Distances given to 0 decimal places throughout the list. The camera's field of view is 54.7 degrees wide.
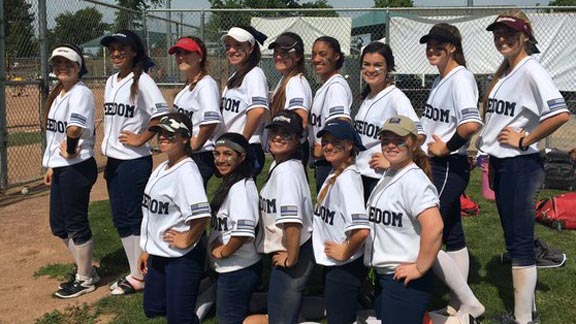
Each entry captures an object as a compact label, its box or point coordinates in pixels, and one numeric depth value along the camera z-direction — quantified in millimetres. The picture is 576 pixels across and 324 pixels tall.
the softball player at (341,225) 3123
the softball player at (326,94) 4035
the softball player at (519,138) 3396
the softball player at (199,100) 4121
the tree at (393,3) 51594
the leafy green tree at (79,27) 9242
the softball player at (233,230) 3473
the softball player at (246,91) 4113
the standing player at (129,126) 4223
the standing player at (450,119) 3561
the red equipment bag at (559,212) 5996
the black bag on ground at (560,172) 7766
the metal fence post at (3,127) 7156
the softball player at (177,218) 3525
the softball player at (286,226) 3357
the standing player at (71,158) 4207
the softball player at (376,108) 3666
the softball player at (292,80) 4078
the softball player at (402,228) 2832
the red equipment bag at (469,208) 6729
